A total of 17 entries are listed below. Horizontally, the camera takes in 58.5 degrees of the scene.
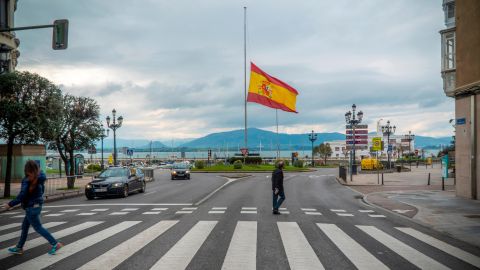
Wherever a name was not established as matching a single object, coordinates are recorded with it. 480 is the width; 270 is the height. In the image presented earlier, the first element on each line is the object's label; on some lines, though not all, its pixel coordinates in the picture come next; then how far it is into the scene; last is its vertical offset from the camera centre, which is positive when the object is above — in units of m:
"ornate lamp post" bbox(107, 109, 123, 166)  41.16 +2.61
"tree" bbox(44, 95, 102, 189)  26.95 +1.55
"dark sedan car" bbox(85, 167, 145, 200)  19.88 -1.55
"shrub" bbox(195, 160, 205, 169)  59.31 -1.91
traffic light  12.70 +3.40
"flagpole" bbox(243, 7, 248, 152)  48.78 +12.54
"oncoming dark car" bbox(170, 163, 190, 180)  38.22 -1.95
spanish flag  37.34 +5.31
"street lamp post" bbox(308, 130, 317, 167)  70.33 +2.53
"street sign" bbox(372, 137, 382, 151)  32.94 +0.67
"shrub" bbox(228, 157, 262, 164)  62.07 -1.24
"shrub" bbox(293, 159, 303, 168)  63.10 -1.81
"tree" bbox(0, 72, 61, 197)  19.25 +1.97
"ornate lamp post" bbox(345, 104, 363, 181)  36.65 +2.98
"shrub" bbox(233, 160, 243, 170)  53.81 -1.72
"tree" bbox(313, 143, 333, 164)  126.81 +0.82
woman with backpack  7.88 -0.94
